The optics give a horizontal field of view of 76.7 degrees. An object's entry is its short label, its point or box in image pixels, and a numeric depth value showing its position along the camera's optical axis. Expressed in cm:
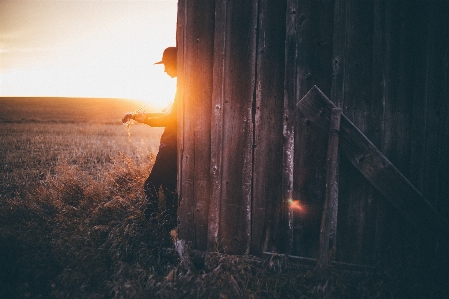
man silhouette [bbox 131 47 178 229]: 383
